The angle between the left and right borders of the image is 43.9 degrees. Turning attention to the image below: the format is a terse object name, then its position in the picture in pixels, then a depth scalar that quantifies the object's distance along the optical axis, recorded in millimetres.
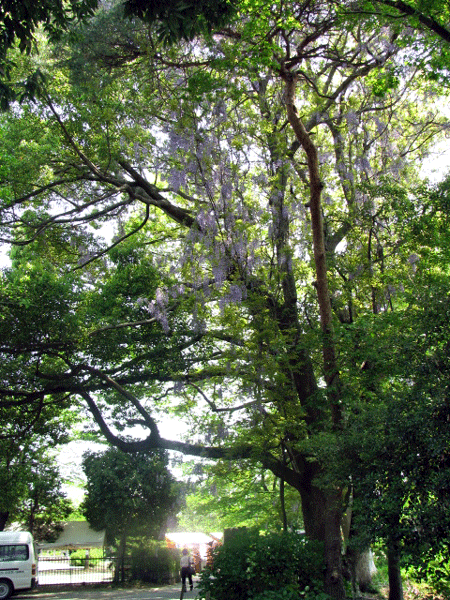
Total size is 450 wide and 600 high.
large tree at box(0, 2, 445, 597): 9406
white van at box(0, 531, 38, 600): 14531
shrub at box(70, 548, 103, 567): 19828
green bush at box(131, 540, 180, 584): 18375
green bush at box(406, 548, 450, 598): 4762
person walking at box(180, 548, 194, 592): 12855
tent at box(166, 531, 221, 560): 19369
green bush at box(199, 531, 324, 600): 7594
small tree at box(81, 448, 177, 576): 18359
